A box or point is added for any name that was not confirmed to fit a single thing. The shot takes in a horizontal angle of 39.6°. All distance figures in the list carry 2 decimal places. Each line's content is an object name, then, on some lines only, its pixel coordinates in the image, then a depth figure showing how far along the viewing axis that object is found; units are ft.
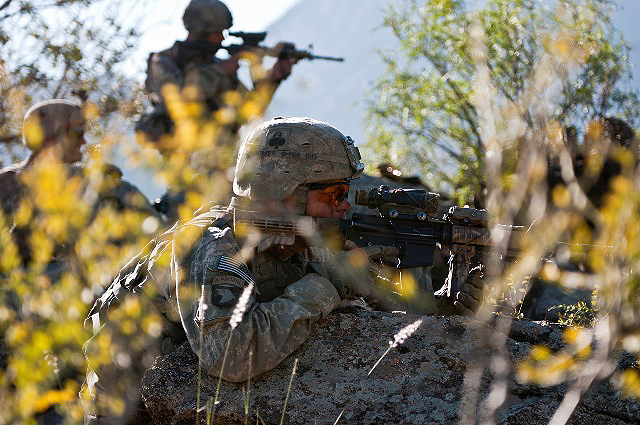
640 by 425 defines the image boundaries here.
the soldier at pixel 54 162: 25.40
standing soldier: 32.37
